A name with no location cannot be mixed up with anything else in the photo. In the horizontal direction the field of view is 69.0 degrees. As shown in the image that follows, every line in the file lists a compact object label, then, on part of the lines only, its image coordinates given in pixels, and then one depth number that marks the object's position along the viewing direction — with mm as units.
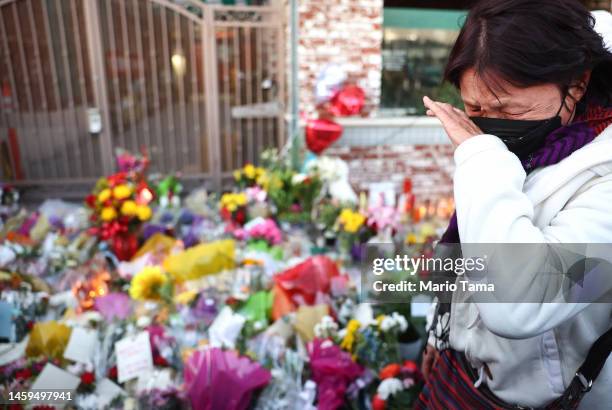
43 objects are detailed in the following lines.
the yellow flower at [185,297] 2027
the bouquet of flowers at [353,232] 2754
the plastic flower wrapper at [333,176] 3432
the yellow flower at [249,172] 3525
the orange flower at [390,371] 1643
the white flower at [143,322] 1898
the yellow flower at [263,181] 3400
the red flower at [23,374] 1617
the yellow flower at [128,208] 2611
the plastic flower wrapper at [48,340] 1787
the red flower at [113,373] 1714
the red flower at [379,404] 1588
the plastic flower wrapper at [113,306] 2037
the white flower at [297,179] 3279
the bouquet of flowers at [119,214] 2623
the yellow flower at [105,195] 2607
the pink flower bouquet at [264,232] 2871
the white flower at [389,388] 1581
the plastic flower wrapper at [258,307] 2008
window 4367
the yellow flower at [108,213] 2582
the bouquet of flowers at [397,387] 1584
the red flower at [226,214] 3201
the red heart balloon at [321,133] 3814
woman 690
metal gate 4141
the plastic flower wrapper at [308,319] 1860
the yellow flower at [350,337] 1739
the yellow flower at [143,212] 2645
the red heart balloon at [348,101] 3977
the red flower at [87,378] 1639
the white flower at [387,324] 1713
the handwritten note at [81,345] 1735
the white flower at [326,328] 1775
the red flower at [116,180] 2746
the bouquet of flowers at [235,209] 3191
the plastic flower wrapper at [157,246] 2651
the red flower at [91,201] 2805
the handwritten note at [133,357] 1669
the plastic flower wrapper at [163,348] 1759
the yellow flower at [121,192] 2625
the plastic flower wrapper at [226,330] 1793
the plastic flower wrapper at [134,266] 2438
